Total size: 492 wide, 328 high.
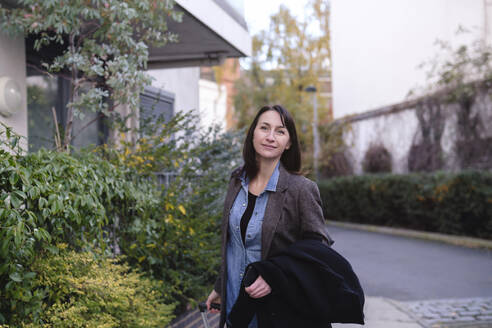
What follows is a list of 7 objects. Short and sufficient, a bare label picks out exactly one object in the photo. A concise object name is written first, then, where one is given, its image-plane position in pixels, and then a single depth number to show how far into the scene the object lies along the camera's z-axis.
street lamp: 22.38
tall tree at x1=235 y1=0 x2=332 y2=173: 27.83
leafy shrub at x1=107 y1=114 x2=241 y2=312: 4.82
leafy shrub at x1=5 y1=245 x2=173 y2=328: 3.08
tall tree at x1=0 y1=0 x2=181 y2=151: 4.89
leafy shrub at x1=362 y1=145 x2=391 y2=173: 18.83
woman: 2.49
